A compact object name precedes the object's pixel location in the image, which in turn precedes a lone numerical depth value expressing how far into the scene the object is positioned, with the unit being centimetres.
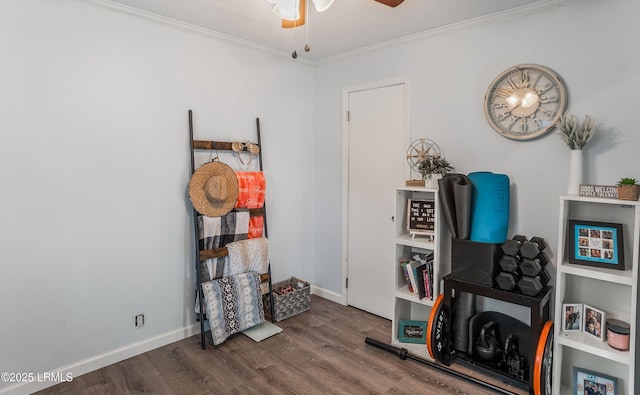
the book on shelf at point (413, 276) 276
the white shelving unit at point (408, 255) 264
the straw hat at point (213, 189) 277
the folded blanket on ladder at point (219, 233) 283
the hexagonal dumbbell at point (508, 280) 225
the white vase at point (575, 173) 213
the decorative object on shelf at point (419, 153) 283
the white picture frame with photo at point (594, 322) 208
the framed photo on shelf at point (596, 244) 202
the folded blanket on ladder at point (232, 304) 275
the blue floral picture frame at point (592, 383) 207
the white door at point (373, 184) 317
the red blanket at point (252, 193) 307
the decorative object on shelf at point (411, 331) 285
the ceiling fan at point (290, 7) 188
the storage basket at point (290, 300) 323
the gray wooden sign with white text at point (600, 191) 198
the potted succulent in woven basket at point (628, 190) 190
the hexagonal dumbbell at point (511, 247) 225
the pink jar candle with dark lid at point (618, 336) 194
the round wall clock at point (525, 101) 234
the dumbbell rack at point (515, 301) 215
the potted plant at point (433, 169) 269
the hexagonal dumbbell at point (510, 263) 225
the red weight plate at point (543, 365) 207
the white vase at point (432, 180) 268
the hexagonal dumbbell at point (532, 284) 216
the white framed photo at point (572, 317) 218
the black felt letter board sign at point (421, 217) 276
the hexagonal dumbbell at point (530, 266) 217
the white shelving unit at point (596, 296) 192
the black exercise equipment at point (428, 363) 226
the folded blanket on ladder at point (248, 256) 297
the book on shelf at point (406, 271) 282
